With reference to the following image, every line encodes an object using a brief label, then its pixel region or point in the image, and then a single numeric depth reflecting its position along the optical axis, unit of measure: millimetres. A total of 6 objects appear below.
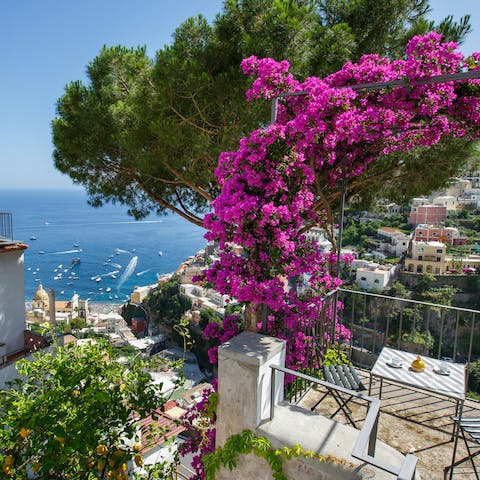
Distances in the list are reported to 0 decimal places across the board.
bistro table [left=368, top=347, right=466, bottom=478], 2589
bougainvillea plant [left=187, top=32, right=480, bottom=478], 2596
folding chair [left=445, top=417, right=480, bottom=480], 2152
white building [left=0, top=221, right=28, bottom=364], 7250
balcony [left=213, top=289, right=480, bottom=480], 2062
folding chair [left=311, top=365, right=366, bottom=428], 2797
